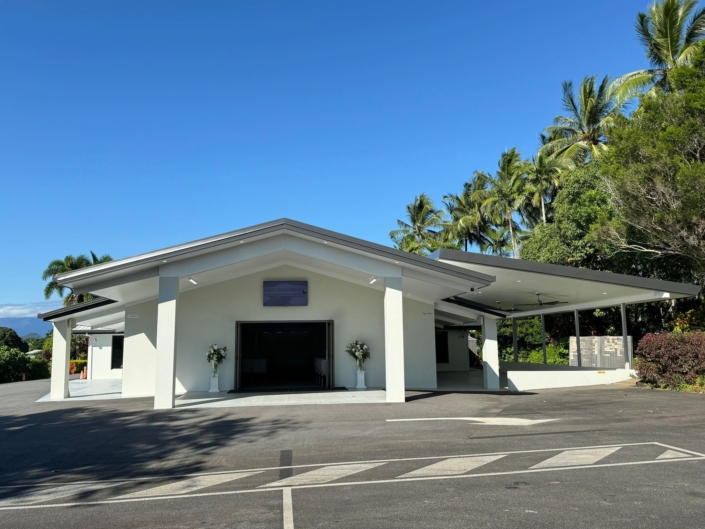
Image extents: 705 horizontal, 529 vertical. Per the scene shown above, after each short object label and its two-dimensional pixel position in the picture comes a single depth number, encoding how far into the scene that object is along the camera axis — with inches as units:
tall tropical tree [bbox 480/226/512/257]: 1711.7
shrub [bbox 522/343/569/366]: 1186.6
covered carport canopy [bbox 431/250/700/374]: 564.7
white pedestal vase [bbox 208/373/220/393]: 669.9
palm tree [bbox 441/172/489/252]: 1705.2
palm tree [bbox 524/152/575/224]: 1417.3
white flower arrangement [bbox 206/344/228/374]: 674.2
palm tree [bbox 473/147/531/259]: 1508.4
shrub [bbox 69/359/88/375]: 1307.8
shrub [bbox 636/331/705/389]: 604.4
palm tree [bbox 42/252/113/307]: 1669.5
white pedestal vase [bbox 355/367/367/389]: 691.4
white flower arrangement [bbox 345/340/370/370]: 693.3
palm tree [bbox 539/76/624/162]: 1282.0
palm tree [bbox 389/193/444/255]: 1939.0
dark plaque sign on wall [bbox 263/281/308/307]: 697.0
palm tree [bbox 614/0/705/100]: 945.5
